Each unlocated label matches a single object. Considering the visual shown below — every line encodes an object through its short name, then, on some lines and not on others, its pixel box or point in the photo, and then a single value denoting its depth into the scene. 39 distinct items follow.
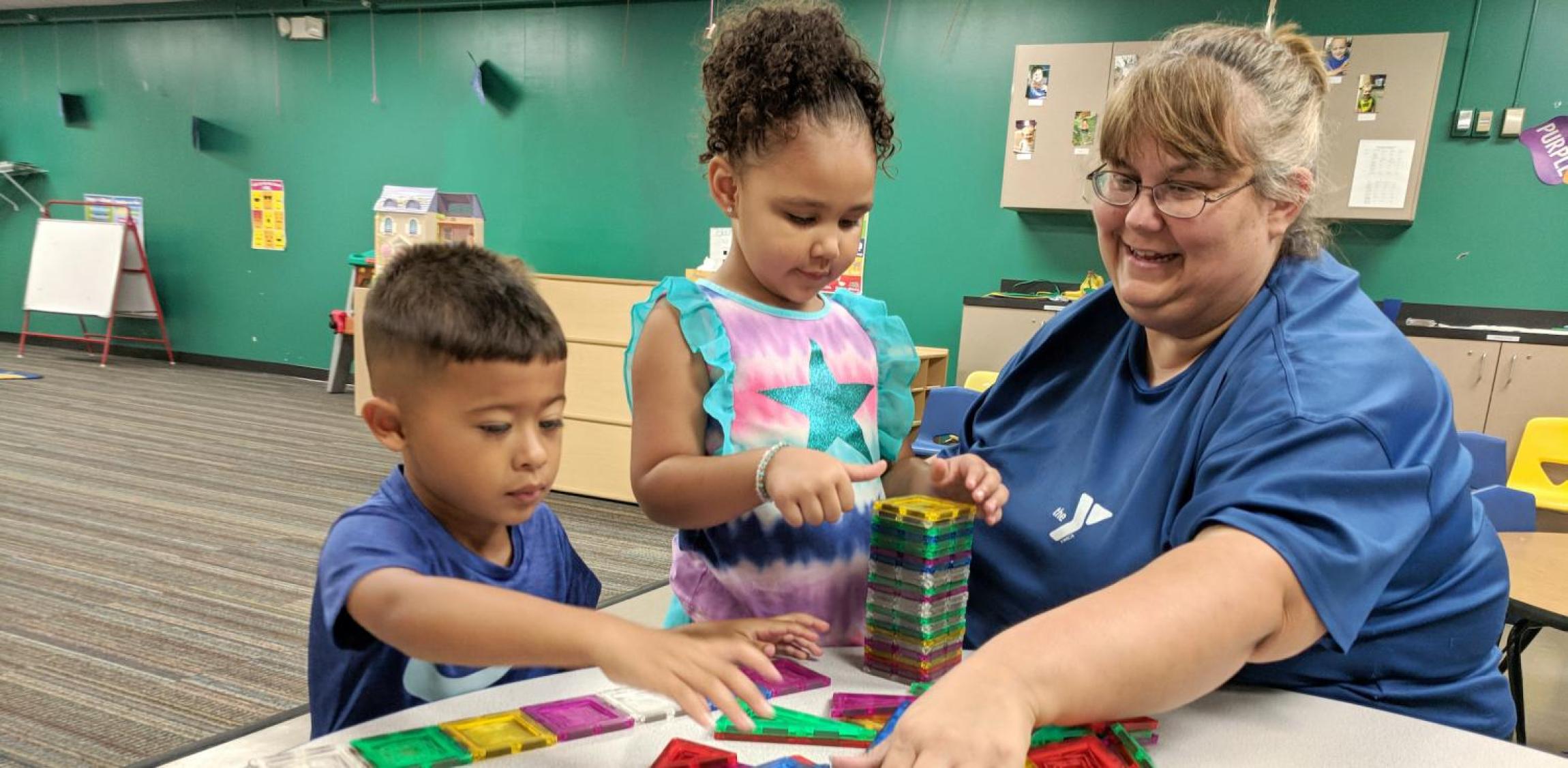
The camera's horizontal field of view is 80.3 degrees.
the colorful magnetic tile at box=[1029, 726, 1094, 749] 0.76
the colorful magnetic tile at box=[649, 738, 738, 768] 0.73
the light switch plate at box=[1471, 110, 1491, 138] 4.54
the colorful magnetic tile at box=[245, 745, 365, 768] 0.71
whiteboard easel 8.00
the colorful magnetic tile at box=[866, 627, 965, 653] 0.94
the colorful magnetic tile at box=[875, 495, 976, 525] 0.93
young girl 1.10
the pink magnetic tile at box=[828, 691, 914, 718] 0.86
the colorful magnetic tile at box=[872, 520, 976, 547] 0.92
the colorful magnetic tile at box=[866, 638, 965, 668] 0.95
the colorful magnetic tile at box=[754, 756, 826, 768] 0.73
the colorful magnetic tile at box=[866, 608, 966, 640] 0.94
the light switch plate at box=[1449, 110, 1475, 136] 4.57
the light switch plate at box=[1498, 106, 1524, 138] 4.50
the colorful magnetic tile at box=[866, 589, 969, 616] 0.94
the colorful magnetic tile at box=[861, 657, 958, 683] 0.95
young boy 0.86
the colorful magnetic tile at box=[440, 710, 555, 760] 0.75
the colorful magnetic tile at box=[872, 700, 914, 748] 0.75
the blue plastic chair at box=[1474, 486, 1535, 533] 2.37
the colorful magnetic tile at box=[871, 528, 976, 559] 0.93
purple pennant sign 4.43
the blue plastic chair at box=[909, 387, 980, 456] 2.88
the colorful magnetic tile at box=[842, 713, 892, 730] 0.83
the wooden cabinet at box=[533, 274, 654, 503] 4.33
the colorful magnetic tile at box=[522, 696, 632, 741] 0.79
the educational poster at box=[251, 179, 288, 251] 7.98
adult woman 0.73
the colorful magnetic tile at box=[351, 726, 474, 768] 0.73
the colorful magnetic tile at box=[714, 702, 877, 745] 0.80
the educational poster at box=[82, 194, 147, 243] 8.53
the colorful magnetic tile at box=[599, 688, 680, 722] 0.84
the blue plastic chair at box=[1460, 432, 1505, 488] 2.58
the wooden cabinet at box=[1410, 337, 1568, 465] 4.05
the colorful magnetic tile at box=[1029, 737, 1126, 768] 0.74
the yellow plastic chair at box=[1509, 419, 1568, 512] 3.71
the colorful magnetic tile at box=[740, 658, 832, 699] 0.90
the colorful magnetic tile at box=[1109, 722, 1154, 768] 0.76
